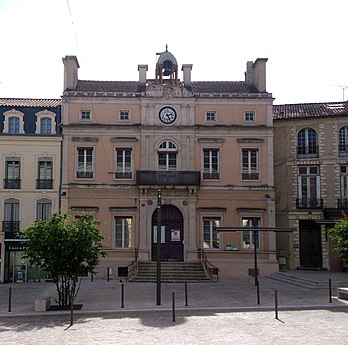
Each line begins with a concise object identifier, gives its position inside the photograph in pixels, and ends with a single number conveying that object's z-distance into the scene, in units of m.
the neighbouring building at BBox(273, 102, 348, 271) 31.25
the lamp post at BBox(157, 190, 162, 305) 18.16
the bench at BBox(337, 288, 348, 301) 19.28
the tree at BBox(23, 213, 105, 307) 18.20
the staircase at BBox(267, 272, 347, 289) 23.33
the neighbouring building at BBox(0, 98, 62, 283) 29.55
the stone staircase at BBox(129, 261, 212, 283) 27.15
